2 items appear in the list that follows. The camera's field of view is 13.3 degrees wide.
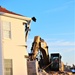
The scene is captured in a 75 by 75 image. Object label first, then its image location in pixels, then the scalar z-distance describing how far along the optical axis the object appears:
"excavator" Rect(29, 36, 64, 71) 40.28
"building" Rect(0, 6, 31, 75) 27.00
